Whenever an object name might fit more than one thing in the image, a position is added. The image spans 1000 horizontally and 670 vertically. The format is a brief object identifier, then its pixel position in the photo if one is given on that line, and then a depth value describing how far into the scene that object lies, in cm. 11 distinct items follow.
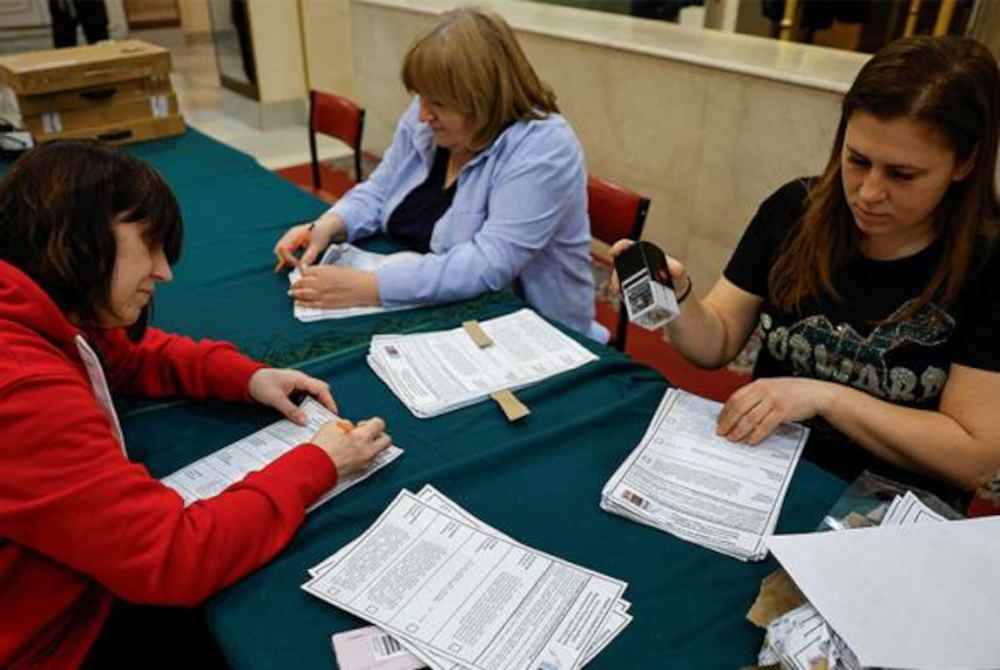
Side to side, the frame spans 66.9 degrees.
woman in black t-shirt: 103
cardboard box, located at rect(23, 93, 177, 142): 258
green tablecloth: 80
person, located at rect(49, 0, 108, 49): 615
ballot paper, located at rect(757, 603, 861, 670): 71
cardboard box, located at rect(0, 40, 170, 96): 248
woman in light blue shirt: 153
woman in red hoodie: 75
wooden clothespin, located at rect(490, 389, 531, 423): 114
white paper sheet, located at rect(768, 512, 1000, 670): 70
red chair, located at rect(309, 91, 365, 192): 249
